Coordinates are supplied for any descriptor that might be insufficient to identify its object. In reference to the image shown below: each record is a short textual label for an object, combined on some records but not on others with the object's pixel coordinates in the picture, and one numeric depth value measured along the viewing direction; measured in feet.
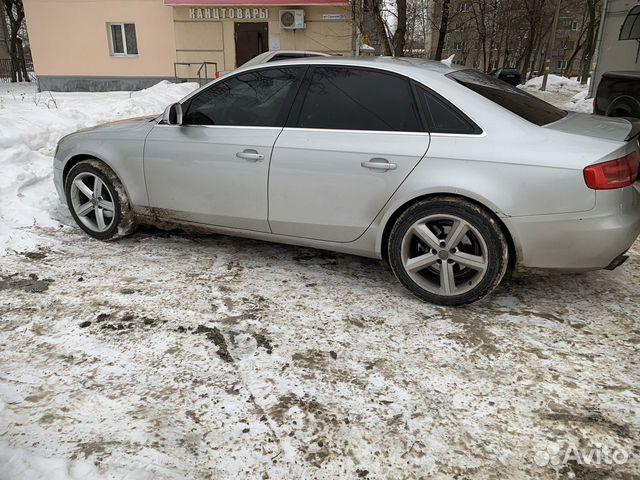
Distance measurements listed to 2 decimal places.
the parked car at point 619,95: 22.20
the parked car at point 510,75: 101.14
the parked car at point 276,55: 28.51
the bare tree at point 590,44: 96.78
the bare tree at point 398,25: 38.45
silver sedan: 9.84
